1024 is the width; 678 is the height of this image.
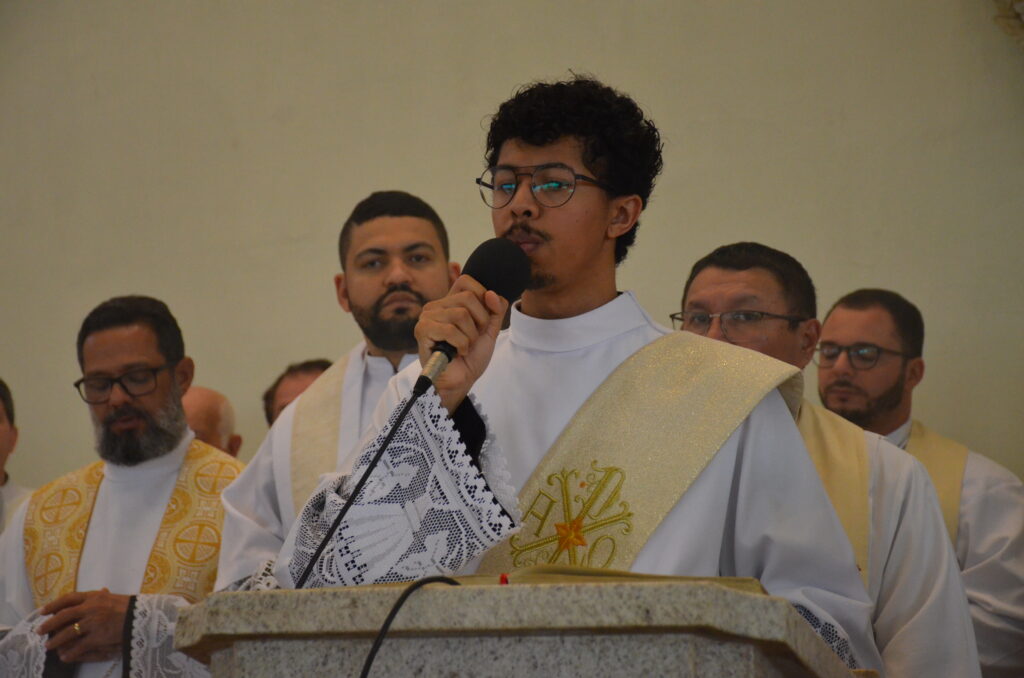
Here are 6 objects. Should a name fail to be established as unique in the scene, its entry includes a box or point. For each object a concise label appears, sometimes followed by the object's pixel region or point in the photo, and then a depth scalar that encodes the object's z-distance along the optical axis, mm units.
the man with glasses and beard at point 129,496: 9711
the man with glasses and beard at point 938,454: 9609
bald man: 13461
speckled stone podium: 3684
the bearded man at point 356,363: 8719
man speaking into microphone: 5512
